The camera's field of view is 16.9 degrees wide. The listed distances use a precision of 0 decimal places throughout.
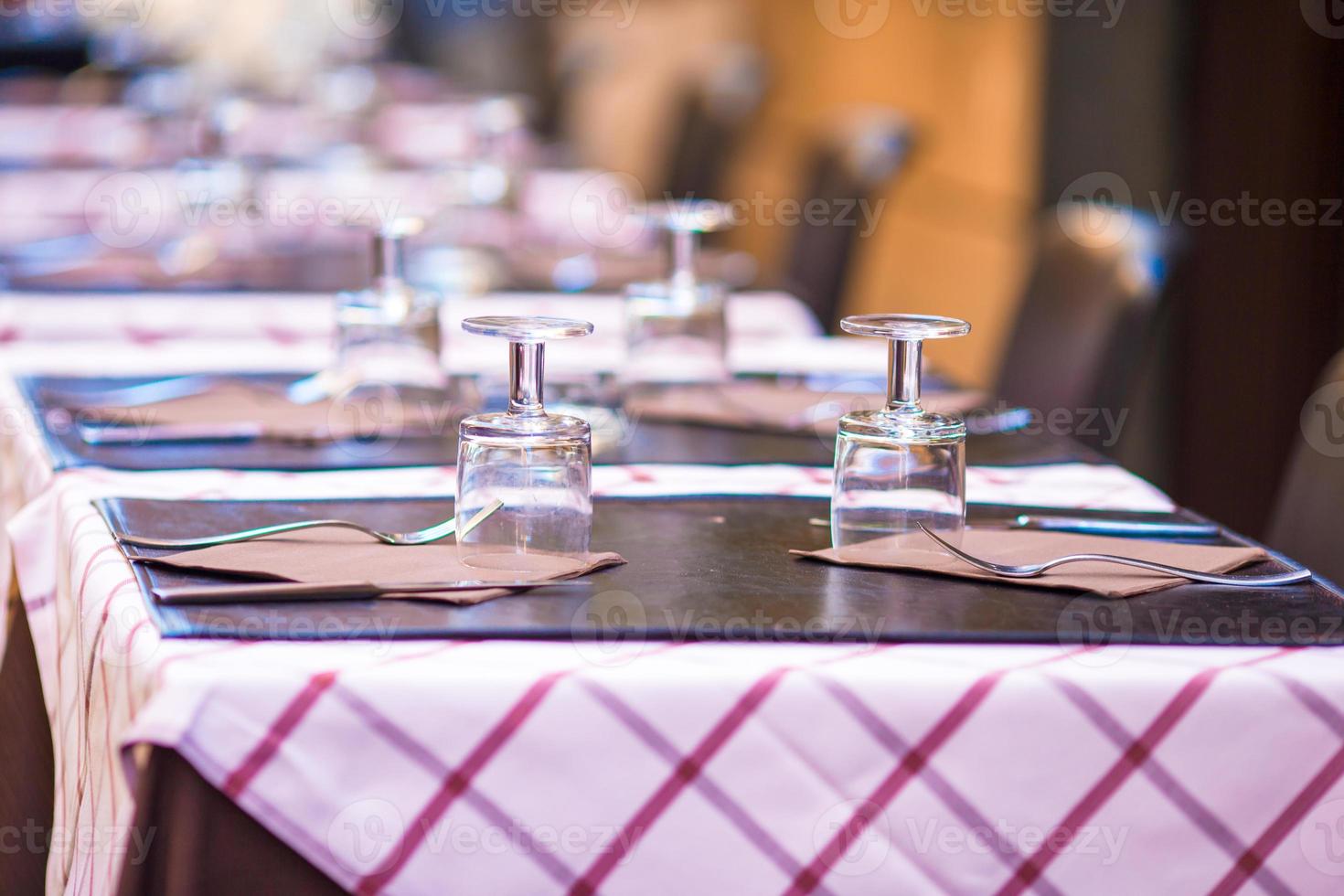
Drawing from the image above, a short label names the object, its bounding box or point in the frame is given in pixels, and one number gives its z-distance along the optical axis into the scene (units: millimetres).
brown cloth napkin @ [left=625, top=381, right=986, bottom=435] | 2781
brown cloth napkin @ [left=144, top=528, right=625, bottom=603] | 2281
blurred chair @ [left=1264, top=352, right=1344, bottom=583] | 2596
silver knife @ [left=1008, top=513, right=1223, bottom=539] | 2438
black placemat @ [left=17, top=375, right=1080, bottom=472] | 2607
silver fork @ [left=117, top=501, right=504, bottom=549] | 2318
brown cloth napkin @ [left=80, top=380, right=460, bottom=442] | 2693
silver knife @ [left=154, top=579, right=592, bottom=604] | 2238
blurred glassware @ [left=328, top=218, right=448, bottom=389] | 2780
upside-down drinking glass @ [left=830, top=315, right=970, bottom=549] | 2349
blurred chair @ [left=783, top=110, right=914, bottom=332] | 4970
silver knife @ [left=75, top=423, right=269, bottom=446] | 2656
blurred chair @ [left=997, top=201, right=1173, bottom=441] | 3011
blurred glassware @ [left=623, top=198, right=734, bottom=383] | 2857
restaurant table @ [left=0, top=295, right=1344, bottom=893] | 2171
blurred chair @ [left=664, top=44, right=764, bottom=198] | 7506
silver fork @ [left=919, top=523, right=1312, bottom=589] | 2310
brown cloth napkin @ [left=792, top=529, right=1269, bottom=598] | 2311
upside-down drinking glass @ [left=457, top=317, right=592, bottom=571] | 2324
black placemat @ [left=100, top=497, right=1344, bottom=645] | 2225
